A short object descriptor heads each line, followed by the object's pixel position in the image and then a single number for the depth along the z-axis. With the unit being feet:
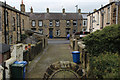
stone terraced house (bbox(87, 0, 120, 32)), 56.97
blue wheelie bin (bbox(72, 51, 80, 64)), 38.06
